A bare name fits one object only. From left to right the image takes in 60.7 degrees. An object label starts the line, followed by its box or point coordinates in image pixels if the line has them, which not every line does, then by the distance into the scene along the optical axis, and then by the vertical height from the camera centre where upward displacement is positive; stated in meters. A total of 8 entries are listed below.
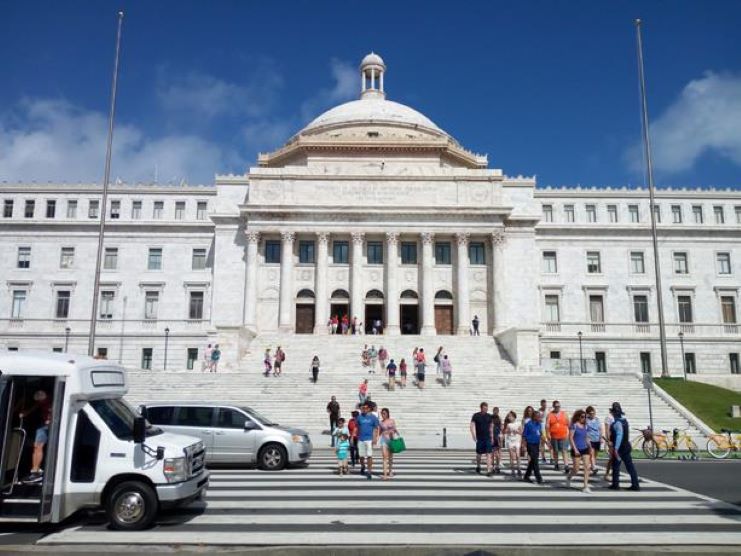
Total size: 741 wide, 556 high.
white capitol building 49.97 +12.24
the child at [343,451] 15.78 -1.14
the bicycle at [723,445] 21.42 -1.28
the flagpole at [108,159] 32.14 +12.79
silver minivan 16.86 -0.80
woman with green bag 15.38 -0.83
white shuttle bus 9.99 -0.81
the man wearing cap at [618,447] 14.10 -0.90
